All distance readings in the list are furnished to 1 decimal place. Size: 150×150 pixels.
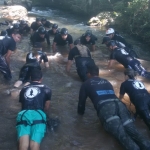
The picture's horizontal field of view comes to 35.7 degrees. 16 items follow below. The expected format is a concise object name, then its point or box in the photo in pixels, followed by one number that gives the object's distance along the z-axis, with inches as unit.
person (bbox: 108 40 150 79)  319.3
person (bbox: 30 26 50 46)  416.2
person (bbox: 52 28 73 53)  399.7
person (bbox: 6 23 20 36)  435.8
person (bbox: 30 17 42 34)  524.4
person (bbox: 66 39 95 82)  310.3
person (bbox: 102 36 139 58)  362.9
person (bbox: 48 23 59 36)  482.7
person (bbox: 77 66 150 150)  171.5
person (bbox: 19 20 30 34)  515.4
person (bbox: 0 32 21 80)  292.2
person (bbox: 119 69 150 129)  206.7
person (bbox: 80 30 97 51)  407.2
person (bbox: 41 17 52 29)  572.0
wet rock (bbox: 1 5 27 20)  706.8
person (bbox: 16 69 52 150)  168.6
